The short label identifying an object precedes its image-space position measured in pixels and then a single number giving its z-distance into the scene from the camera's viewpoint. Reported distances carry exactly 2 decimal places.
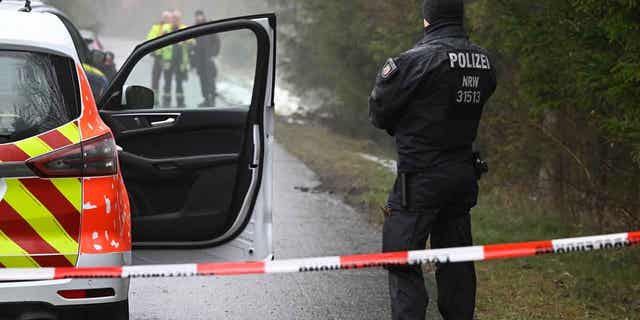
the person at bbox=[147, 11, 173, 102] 20.92
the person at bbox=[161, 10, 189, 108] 22.92
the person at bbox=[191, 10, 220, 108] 24.25
